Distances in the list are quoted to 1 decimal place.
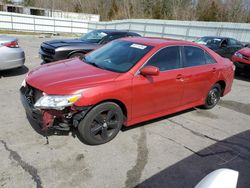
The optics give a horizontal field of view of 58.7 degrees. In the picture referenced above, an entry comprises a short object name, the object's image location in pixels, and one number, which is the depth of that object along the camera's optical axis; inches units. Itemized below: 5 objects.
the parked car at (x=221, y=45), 453.4
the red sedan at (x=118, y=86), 123.8
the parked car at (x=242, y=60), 342.6
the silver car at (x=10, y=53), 248.5
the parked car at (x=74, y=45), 293.3
